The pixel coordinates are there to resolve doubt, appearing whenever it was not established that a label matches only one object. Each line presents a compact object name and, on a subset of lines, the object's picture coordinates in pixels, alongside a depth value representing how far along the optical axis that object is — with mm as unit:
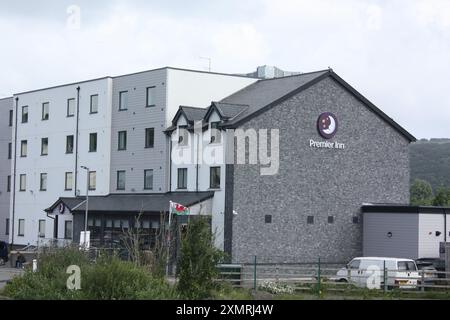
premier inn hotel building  48500
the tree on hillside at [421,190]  127488
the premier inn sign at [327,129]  51156
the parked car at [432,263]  42750
